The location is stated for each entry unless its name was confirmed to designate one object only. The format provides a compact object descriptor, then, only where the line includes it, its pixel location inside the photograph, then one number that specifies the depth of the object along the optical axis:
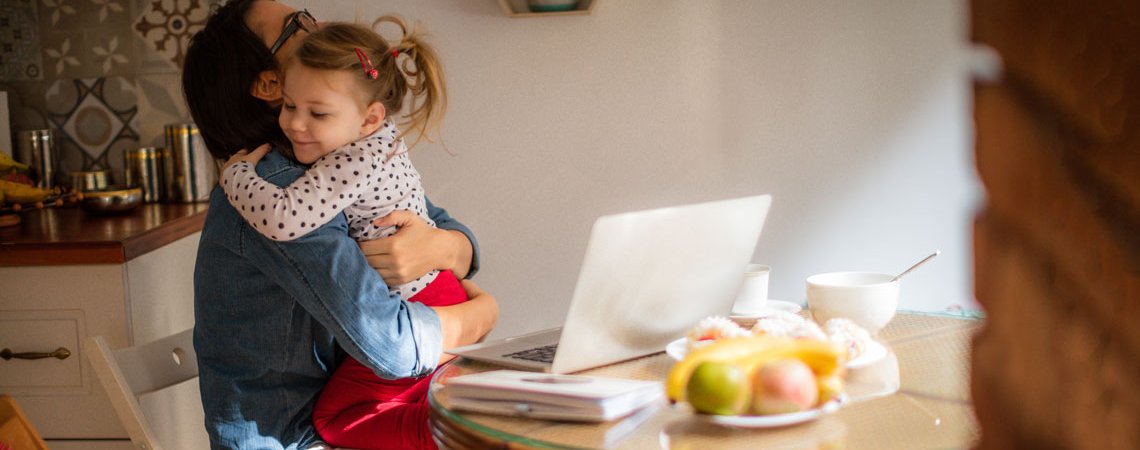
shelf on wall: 2.72
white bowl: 1.41
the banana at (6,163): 2.60
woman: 1.55
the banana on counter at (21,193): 2.55
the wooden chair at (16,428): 1.59
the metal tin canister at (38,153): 2.86
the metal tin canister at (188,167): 2.80
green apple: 1.05
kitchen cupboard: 2.18
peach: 1.06
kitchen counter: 2.17
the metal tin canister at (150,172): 2.82
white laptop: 1.27
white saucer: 1.61
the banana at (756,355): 1.09
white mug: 1.63
